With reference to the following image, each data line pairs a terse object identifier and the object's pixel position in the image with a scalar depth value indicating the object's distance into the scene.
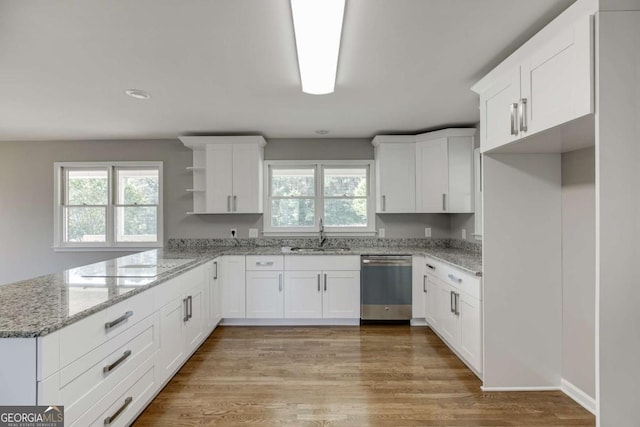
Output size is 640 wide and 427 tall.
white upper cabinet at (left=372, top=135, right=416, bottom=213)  3.83
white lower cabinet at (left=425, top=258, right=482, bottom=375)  2.34
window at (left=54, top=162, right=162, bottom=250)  4.14
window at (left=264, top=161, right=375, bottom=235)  4.13
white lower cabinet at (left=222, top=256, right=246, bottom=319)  3.53
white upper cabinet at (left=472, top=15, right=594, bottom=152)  1.39
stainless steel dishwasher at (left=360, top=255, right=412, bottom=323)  3.51
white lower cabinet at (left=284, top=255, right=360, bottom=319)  3.53
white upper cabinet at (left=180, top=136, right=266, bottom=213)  3.81
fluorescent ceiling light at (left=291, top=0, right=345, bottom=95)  1.42
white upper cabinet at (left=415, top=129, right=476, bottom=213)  3.56
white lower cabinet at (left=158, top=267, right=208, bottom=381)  2.19
